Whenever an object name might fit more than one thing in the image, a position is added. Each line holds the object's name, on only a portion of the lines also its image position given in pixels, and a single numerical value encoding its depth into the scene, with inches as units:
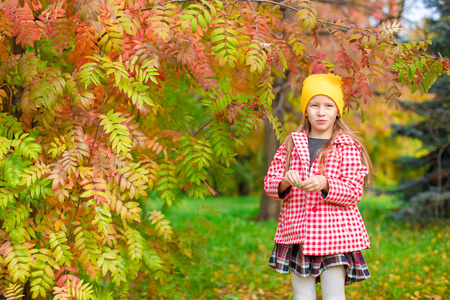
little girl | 97.8
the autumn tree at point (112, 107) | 100.5
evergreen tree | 281.6
